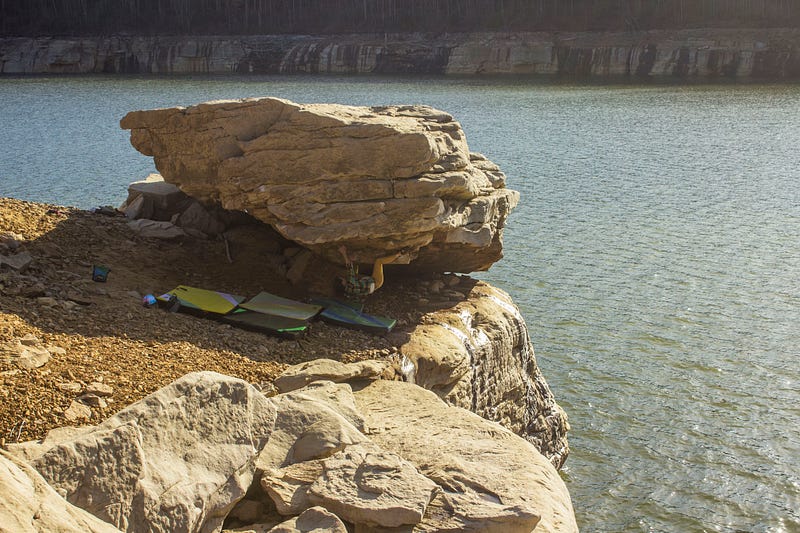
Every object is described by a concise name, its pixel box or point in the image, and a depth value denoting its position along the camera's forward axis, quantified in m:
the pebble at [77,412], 6.16
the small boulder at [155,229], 10.41
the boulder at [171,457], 4.73
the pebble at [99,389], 6.55
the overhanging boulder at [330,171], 8.80
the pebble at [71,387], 6.47
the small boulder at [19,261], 8.52
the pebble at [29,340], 7.04
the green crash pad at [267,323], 8.48
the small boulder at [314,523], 5.16
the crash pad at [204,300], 8.73
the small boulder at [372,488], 5.35
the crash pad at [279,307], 8.84
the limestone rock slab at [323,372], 7.35
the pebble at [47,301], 7.97
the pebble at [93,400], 6.42
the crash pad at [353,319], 8.88
